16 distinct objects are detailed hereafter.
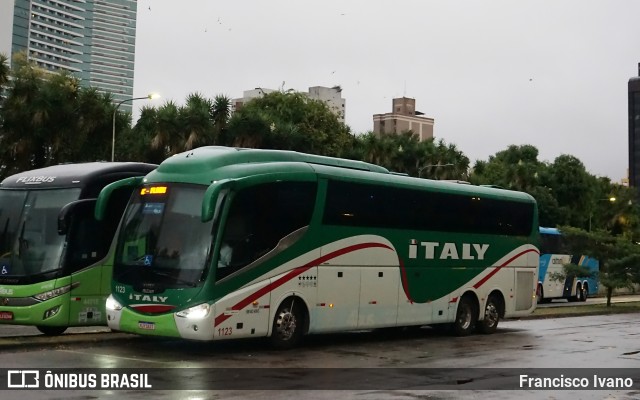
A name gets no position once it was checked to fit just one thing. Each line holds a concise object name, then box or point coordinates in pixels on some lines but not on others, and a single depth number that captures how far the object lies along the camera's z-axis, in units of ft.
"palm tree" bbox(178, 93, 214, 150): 160.04
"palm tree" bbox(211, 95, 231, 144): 167.12
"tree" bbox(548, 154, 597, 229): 276.21
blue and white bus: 146.00
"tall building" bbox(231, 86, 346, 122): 533.55
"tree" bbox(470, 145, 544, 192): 252.21
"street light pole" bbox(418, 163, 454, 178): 205.77
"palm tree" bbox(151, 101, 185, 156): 158.30
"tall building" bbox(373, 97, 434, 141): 637.30
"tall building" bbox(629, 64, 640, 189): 609.01
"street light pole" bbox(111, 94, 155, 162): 147.95
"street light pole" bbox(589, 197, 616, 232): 282.28
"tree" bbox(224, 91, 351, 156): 168.66
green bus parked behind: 57.93
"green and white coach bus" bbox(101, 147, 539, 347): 52.24
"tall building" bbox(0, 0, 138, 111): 602.03
